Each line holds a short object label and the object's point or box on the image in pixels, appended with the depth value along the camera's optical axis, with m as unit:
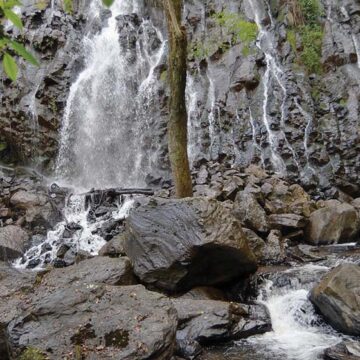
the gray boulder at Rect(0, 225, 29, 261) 10.90
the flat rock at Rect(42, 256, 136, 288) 6.10
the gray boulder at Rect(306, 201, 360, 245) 9.95
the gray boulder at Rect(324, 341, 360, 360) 4.84
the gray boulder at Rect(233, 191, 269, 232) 9.74
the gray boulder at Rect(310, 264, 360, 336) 5.49
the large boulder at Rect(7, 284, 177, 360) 4.23
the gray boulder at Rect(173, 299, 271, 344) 5.50
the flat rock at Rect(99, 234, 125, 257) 8.83
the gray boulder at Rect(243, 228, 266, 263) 8.73
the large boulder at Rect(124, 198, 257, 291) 6.64
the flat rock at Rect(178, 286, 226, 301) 6.61
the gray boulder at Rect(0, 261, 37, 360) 4.94
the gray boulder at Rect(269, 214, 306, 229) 10.10
